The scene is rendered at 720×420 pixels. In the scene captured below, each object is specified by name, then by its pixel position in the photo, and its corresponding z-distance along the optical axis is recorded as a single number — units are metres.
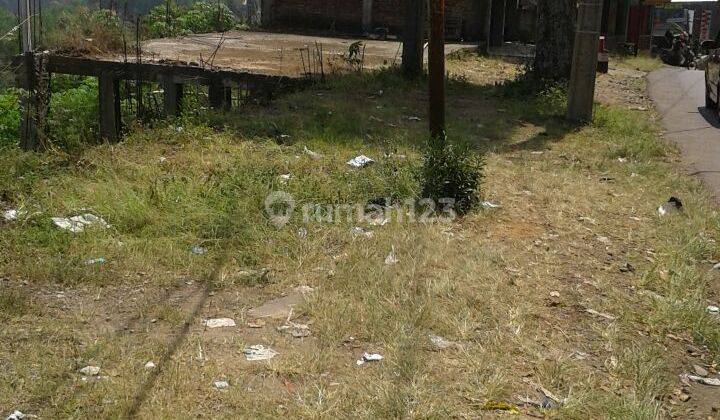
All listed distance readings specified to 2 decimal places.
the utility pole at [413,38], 12.23
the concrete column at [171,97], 11.46
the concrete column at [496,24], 22.14
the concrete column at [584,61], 9.46
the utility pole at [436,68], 6.63
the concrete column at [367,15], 22.19
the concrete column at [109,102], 11.94
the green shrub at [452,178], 6.12
